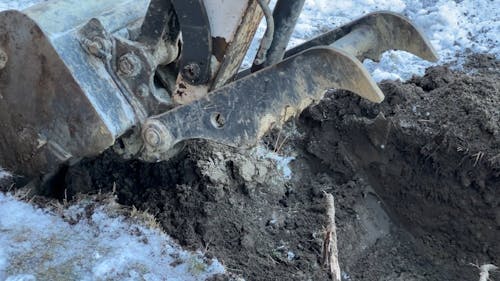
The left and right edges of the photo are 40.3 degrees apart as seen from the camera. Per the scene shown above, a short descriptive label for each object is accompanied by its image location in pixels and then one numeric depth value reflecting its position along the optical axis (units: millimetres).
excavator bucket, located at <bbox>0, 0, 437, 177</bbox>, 3393
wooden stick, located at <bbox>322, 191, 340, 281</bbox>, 3578
